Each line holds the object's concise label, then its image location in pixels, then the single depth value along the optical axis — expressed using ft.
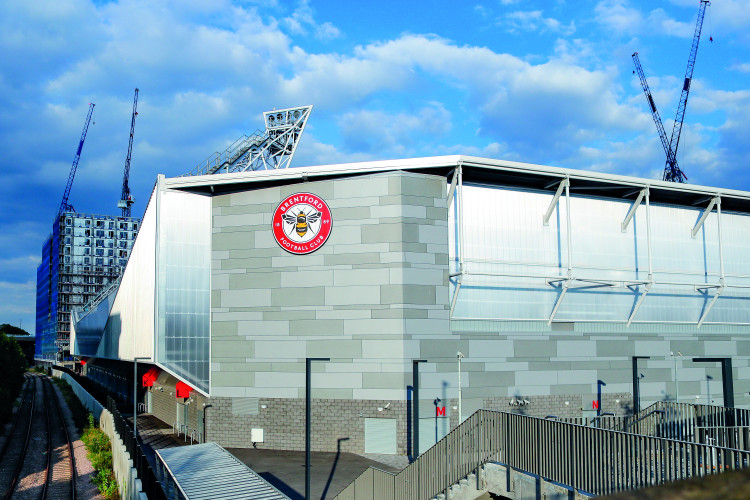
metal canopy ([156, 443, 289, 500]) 66.39
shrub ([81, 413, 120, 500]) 95.35
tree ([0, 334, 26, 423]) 176.00
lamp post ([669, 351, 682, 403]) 124.47
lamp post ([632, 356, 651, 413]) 111.34
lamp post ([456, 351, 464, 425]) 98.56
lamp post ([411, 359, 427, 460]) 93.15
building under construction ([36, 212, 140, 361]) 654.53
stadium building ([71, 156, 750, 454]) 109.81
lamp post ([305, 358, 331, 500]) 73.10
